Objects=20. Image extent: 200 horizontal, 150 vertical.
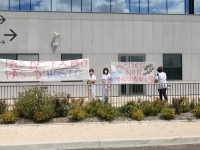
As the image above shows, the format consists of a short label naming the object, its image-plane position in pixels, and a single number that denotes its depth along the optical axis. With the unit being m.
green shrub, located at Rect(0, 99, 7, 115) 7.00
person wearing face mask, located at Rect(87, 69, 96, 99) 9.54
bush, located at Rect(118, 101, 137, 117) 7.16
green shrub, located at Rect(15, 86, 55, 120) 6.58
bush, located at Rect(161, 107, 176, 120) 6.83
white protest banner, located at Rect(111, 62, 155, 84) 9.87
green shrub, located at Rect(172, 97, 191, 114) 7.34
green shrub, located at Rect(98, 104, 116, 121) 6.68
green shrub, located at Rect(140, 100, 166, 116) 7.07
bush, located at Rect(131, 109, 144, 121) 6.77
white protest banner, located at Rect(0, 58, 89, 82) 9.26
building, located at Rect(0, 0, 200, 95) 11.55
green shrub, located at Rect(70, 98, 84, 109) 7.19
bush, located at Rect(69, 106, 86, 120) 6.59
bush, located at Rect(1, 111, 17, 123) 6.46
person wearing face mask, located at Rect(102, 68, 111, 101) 9.55
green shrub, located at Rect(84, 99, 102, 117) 6.92
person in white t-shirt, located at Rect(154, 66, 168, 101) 8.89
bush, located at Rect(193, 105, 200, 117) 7.01
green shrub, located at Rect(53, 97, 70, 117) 6.93
